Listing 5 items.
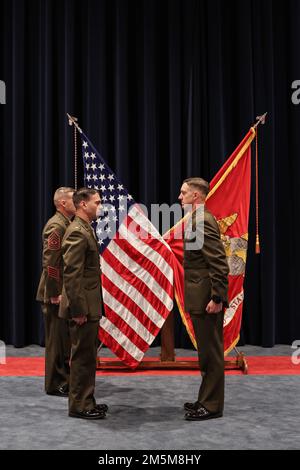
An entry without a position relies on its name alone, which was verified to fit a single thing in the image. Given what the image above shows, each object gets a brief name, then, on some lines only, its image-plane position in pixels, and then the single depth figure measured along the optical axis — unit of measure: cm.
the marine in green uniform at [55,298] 394
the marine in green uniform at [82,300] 329
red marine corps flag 475
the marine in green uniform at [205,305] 340
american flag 461
